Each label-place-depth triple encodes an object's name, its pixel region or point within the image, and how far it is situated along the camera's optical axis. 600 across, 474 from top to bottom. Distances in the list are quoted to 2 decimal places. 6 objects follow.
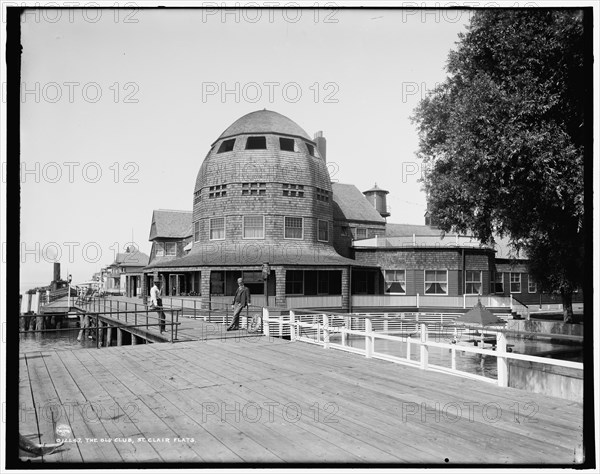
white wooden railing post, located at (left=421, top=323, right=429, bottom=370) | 9.24
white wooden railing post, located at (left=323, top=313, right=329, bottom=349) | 11.95
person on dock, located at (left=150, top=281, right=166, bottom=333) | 18.81
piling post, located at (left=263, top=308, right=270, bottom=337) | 14.82
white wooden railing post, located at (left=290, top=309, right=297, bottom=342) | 13.92
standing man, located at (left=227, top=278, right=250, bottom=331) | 15.40
